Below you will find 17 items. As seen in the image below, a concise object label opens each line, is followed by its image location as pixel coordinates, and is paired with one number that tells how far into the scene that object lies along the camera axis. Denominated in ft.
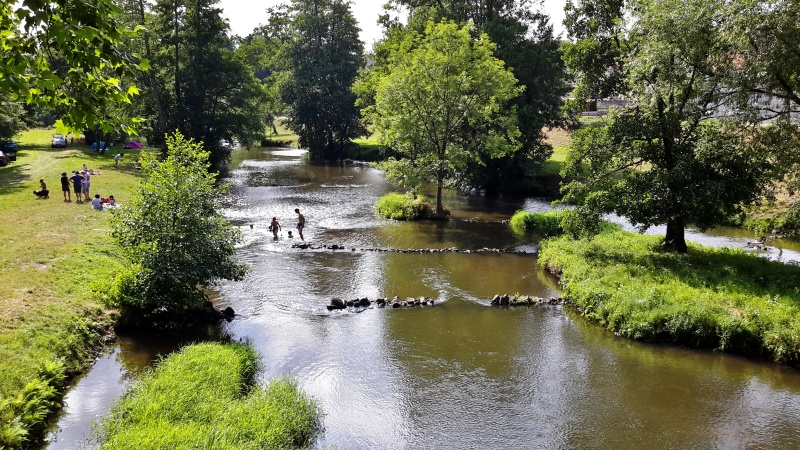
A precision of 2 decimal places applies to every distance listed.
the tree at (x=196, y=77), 174.40
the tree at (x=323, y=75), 229.25
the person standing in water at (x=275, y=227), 102.73
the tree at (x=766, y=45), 60.34
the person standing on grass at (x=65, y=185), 101.21
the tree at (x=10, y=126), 141.20
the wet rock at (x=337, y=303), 69.15
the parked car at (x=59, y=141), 183.58
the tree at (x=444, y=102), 117.39
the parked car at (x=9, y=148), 152.97
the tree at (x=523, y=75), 155.33
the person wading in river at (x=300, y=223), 103.09
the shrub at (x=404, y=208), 125.29
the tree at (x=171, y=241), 58.90
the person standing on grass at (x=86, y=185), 107.59
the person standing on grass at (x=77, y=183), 104.12
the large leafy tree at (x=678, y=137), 69.15
